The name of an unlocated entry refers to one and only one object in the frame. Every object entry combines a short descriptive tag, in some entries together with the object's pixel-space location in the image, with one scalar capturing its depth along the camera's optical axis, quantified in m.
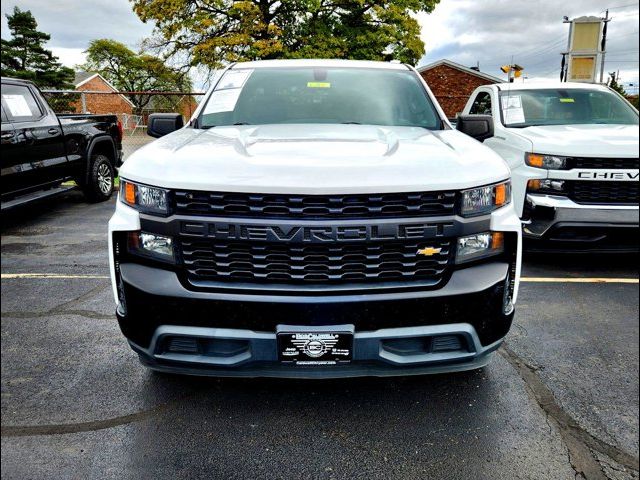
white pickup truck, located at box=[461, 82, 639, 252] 3.65
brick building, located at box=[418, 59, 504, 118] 31.22
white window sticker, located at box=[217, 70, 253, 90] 3.77
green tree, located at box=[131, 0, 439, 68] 22.25
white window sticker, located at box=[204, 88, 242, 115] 3.48
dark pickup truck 5.89
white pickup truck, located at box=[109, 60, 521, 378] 2.07
